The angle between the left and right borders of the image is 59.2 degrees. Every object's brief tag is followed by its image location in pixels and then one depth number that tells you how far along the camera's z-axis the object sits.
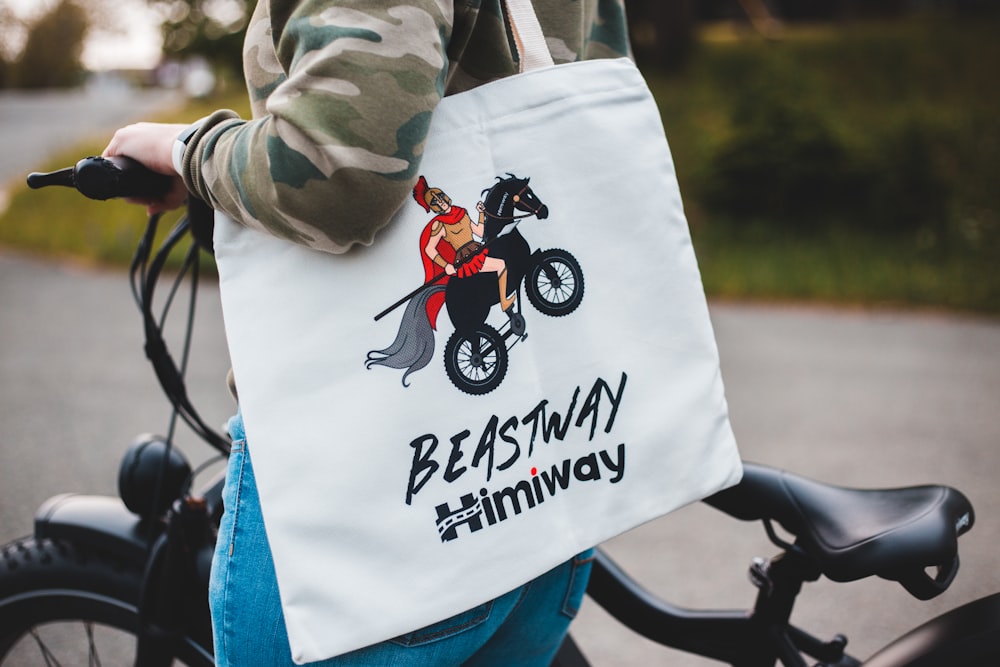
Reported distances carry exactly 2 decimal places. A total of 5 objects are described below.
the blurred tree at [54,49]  32.69
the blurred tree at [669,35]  12.94
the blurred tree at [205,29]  12.94
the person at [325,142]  0.86
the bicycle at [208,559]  1.17
